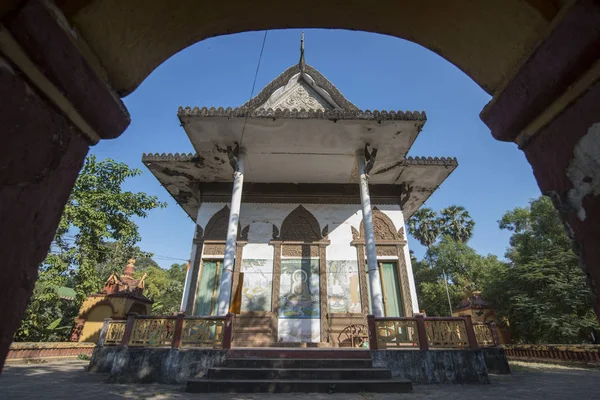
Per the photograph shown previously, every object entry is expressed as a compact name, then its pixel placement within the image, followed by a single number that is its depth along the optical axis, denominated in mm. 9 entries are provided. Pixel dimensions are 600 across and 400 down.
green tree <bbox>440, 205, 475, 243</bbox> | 32000
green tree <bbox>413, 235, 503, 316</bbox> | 25609
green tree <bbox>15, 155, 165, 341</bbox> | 10930
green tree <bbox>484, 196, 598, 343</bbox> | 12820
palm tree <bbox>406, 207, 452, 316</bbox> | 32438
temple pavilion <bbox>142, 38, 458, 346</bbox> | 8117
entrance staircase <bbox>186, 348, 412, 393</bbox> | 5039
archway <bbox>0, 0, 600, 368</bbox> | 1189
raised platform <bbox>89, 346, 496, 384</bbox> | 5863
